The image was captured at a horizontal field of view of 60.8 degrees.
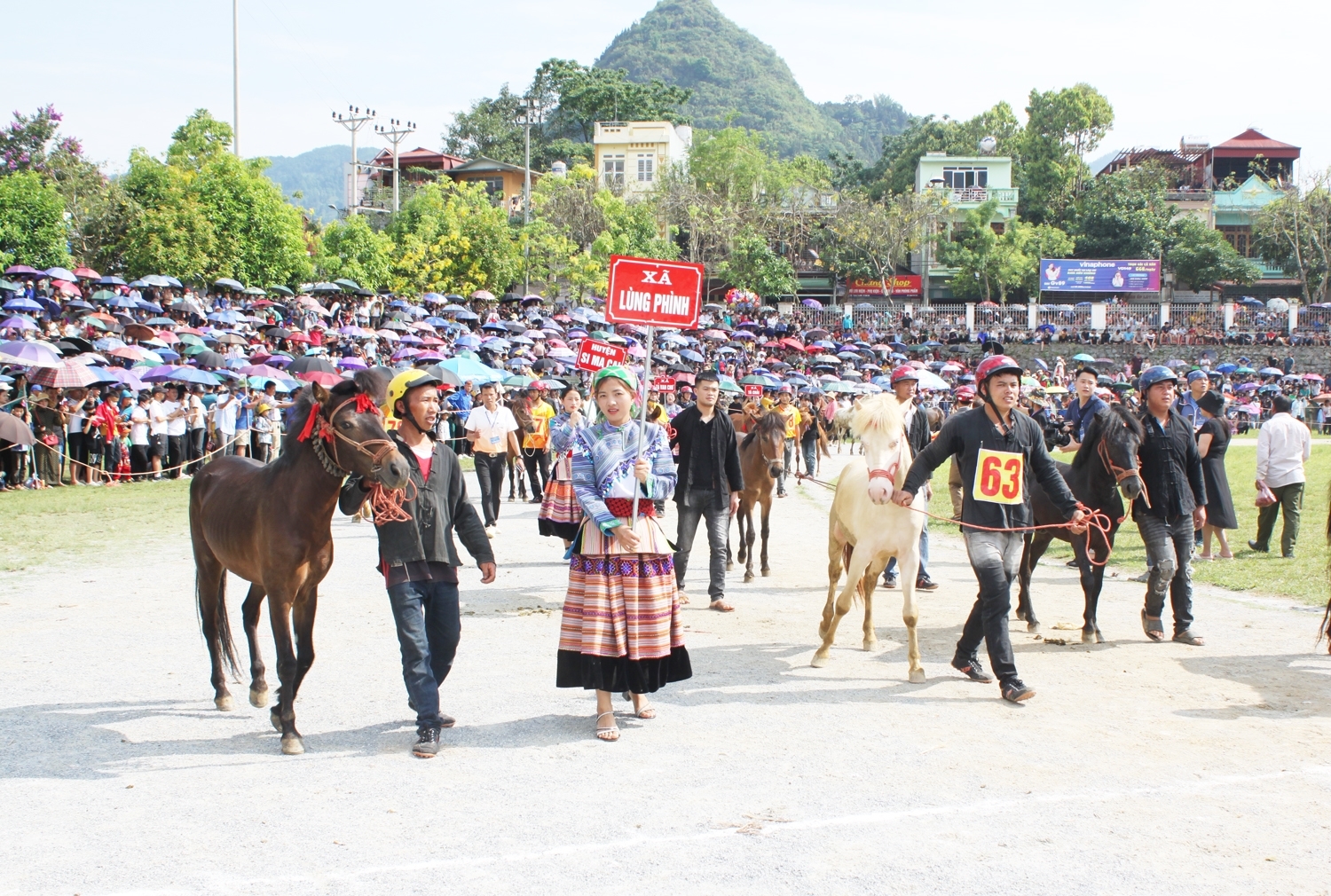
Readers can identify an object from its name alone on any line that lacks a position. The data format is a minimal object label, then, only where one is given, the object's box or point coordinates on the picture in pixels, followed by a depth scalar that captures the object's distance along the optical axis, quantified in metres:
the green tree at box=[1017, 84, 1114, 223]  65.81
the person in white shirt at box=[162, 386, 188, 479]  20.38
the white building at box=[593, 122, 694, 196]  70.00
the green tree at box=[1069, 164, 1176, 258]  59.75
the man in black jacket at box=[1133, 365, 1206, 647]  8.47
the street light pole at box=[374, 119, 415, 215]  56.59
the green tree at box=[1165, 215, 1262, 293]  56.97
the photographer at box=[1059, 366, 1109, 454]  10.14
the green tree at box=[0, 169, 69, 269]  30.86
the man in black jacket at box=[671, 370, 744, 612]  10.16
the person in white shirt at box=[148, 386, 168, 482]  20.14
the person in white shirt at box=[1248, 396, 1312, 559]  12.65
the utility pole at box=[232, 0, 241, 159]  40.84
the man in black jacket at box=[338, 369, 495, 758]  5.80
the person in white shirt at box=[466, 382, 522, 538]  13.89
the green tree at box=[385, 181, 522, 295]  46.66
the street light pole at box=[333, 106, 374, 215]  56.31
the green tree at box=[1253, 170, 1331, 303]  56.00
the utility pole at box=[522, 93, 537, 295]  49.88
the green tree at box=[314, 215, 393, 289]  42.28
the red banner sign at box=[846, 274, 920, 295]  59.22
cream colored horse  7.80
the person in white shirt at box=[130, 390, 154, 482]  19.80
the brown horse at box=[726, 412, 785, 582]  11.50
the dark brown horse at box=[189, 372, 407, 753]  5.67
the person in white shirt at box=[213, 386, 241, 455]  21.00
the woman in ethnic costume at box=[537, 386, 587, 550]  8.07
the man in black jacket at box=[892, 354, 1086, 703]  6.98
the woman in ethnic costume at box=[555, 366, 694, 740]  6.14
